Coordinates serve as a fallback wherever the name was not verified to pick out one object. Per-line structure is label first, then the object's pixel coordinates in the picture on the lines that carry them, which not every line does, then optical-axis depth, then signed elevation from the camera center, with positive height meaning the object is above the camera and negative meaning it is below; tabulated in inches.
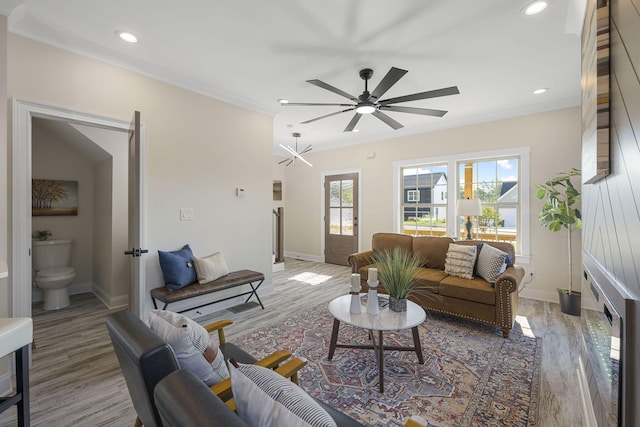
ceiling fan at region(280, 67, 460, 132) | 94.9 +44.0
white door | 97.7 -7.7
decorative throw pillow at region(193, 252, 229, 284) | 127.2 -25.0
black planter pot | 135.2 -43.1
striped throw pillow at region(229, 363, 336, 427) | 30.9 -22.1
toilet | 138.6 -28.9
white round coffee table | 84.4 -33.2
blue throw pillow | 118.6 -24.1
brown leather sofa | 113.5 -32.3
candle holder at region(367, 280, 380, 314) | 92.1 -28.5
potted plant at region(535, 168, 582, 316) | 136.8 -0.3
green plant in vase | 92.7 -21.8
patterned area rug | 73.1 -50.4
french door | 246.7 -2.3
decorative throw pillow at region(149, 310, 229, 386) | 48.3 -23.1
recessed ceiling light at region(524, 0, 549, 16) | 80.4 +59.7
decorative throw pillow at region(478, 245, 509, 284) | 122.6 -22.0
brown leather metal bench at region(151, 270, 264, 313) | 114.5 -32.4
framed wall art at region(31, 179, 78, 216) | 155.3 +9.0
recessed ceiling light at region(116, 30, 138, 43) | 96.2 +61.5
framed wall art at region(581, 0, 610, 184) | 52.4 +24.4
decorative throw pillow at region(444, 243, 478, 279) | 132.3 -22.7
